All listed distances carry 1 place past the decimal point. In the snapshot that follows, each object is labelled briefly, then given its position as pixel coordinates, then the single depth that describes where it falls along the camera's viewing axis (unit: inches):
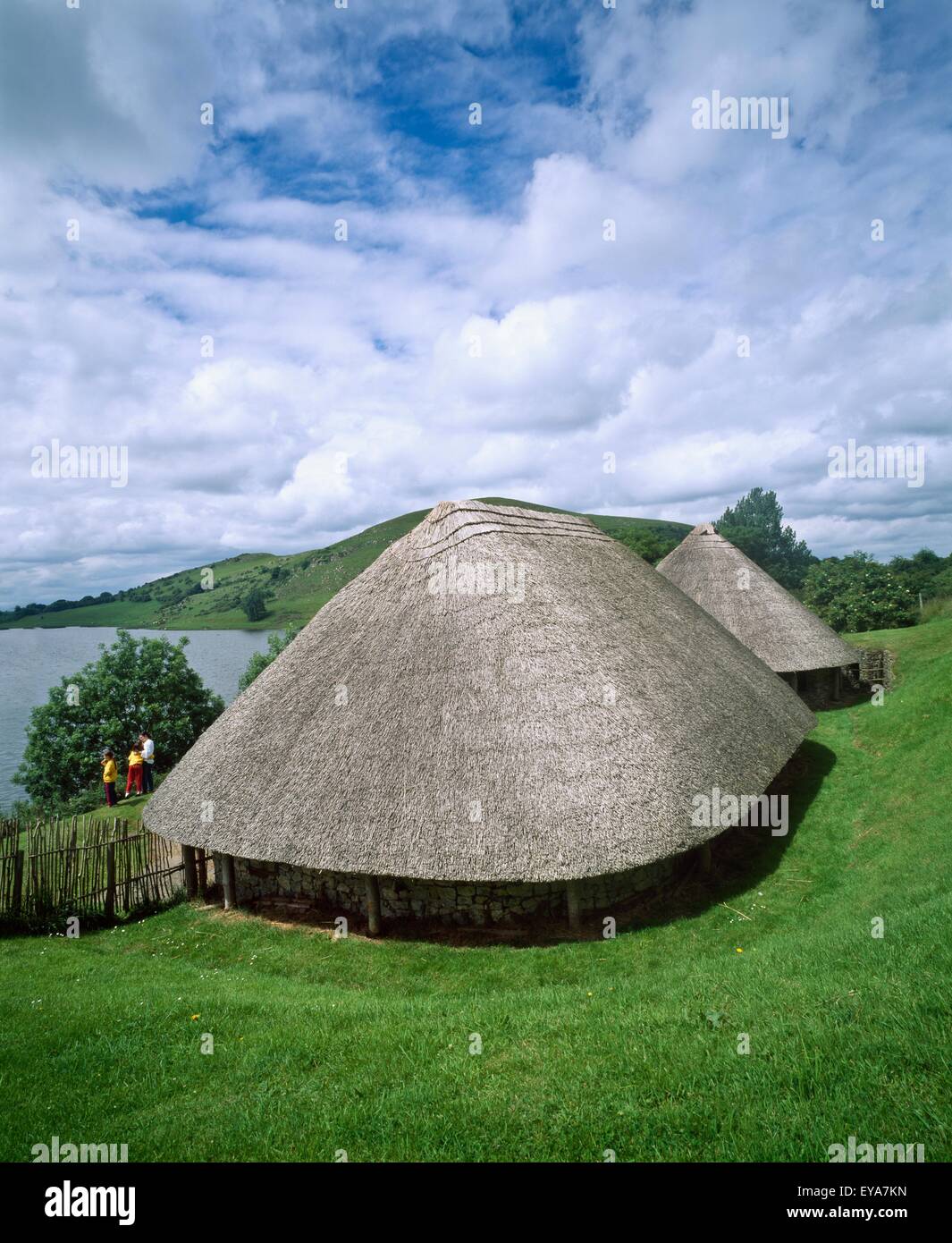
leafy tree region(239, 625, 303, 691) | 1263.5
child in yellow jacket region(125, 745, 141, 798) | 766.5
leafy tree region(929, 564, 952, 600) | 1613.9
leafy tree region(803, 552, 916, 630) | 1402.6
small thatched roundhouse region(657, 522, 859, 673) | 835.4
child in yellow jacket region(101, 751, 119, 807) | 717.9
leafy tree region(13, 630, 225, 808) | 887.7
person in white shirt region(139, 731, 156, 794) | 751.7
